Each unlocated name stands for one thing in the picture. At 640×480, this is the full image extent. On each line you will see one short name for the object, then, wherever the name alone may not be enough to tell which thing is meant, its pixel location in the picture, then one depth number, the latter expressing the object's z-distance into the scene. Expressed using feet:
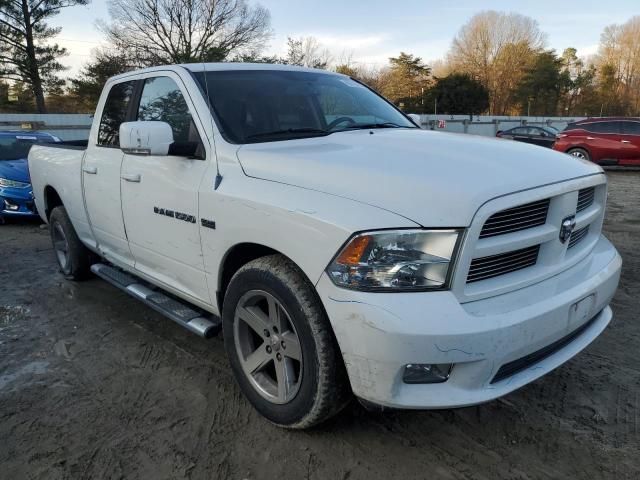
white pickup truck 6.37
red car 47.88
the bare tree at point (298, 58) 110.73
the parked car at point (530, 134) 63.16
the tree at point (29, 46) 93.09
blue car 26.96
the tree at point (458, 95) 130.00
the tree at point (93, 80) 100.89
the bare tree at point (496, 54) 181.88
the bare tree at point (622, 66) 177.88
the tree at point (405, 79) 149.18
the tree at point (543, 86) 171.22
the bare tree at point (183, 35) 111.65
